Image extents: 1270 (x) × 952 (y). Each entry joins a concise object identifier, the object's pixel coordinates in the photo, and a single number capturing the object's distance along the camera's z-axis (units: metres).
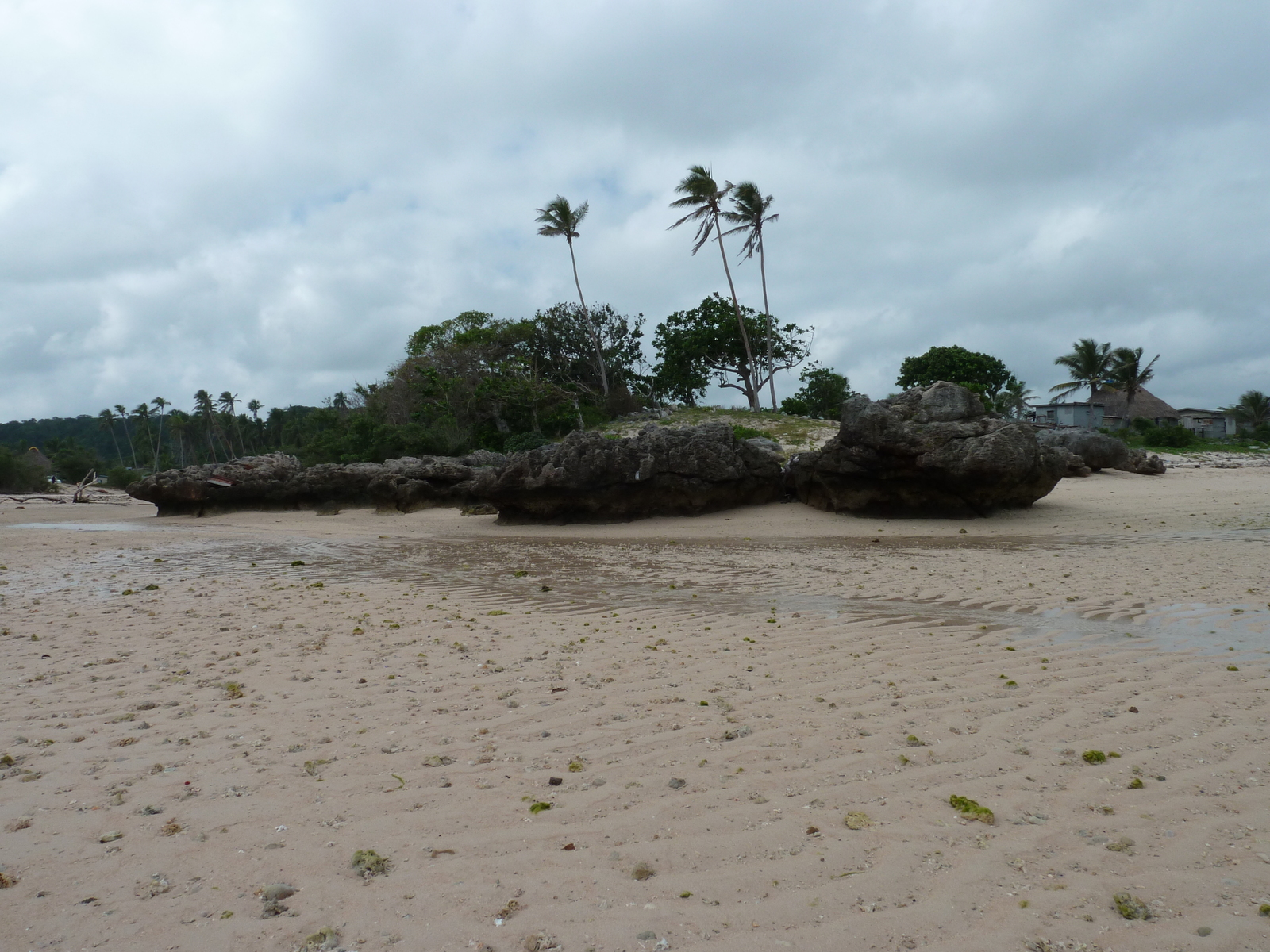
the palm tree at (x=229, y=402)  82.69
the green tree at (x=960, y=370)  46.81
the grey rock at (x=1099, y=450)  21.47
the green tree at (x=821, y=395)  44.88
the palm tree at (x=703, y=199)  36.00
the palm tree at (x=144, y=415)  85.56
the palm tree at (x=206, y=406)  76.31
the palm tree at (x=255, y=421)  83.31
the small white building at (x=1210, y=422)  54.38
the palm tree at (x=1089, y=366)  50.66
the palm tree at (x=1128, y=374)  47.66
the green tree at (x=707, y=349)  42.12
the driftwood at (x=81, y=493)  30.69
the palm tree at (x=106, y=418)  86.25
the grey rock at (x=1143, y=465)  21.36
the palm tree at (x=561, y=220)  40.41
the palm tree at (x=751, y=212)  36.62
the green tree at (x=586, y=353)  43.00
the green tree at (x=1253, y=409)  54.66
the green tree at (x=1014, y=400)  52.98
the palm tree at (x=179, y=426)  83.06
